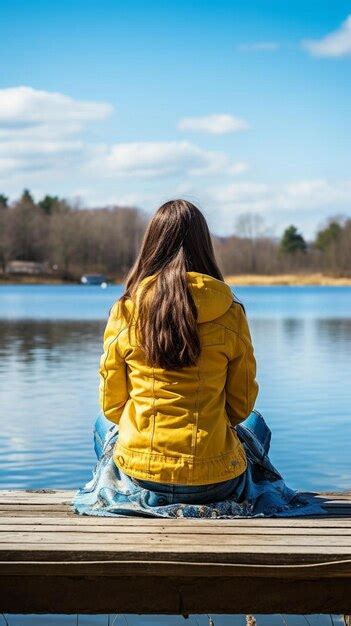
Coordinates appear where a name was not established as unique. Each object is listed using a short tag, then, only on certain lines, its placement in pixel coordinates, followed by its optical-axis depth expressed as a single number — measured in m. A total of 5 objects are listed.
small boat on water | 98.75
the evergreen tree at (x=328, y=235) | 97.19
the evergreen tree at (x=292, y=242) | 96.50
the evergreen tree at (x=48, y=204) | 112.44
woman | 3.92
